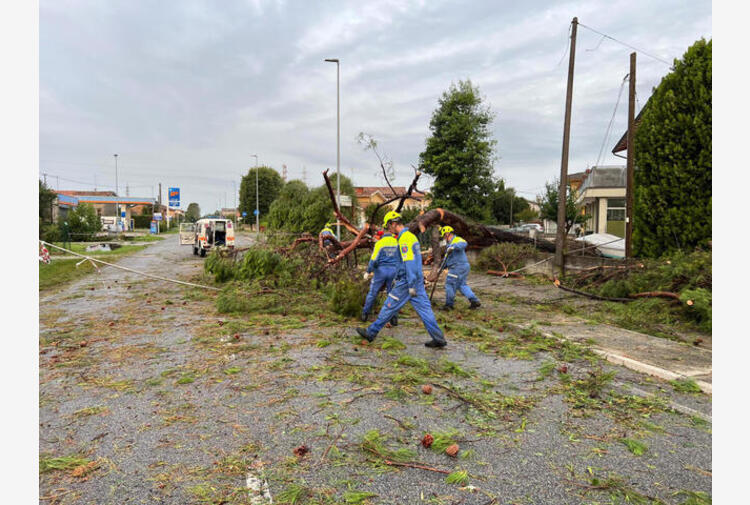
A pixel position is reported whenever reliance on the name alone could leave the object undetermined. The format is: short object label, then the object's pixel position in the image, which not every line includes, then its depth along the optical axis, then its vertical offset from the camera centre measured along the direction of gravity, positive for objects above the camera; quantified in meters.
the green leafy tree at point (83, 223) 34.00 +0.87
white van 23.12 +0.12
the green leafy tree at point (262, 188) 65.12 +7.05
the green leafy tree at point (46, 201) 31.67 +2.33
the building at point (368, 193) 68.79 +7.63
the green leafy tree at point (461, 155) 26.56 +4.94
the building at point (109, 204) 52.44 +4.69
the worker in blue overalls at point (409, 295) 6.25 -0.81
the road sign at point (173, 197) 40.22 +3.41
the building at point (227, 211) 115.85 +7.40
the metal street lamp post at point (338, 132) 23.81 +5.56
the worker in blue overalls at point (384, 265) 7.48 -0.46
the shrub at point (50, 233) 27.80 +0.02
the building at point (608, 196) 28.25 +2.84
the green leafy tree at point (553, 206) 28.72 +2.27
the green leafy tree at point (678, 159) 10.62 +2.07
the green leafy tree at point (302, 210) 26.20 +1.65
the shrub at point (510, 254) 15.46 -0.52
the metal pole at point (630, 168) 12.84 +2.07
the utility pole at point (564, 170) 13.68 +2.24
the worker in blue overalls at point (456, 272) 9.45 -0.71
